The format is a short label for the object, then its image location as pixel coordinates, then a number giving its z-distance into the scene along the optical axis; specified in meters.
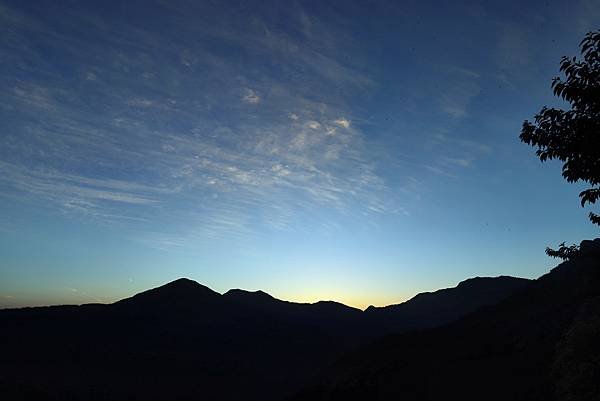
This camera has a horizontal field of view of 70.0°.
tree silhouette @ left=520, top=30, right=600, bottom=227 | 9.16
